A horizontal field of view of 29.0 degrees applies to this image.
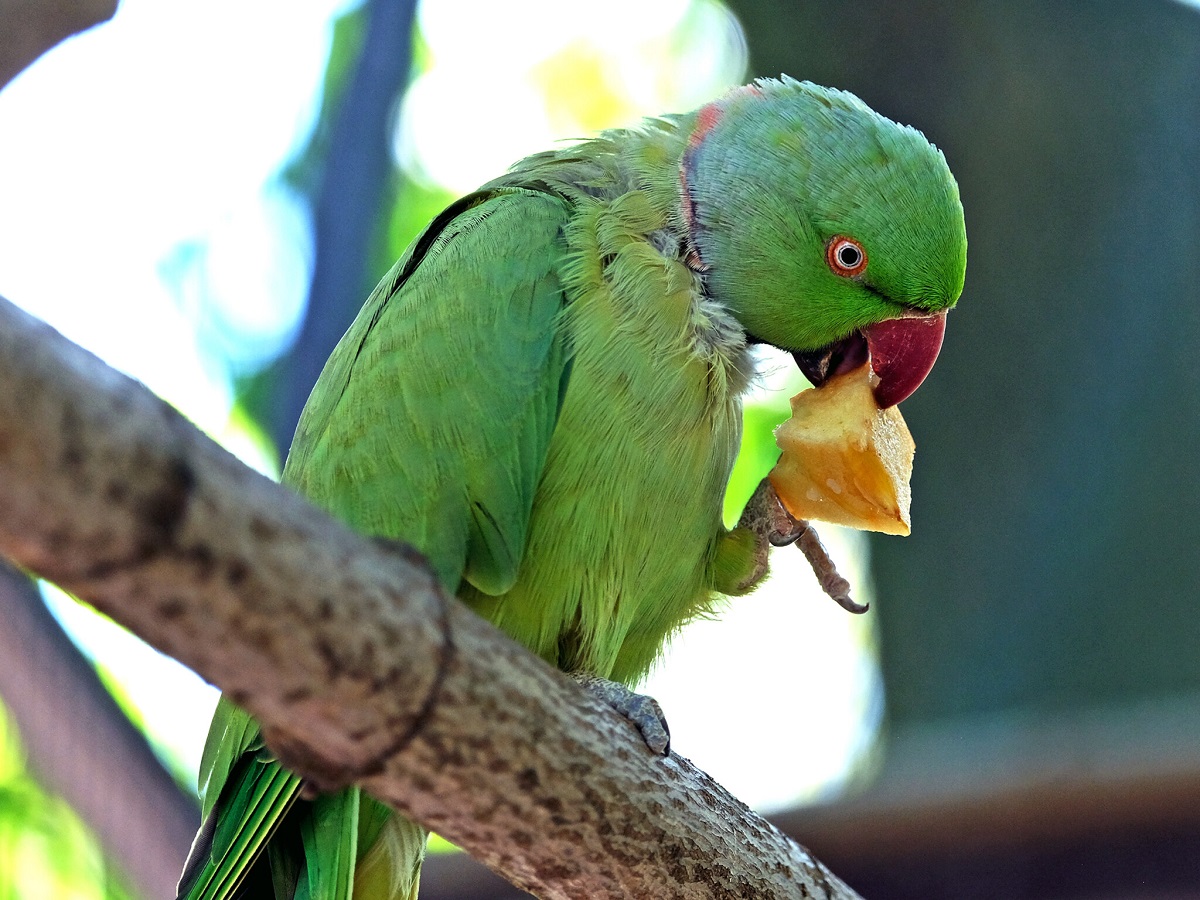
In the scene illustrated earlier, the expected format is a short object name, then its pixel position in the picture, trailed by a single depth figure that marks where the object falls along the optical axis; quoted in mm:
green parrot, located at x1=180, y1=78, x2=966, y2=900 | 5238
